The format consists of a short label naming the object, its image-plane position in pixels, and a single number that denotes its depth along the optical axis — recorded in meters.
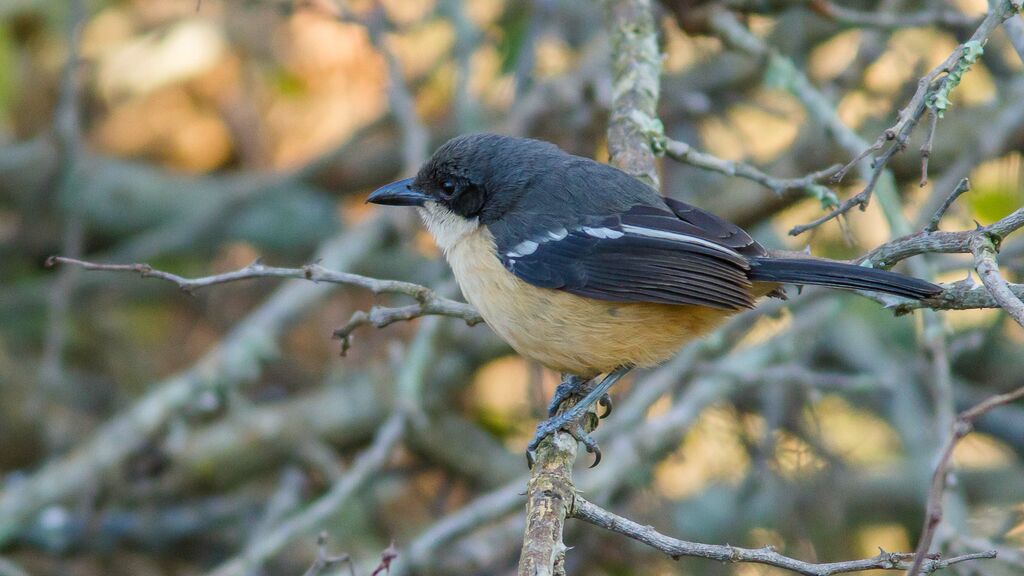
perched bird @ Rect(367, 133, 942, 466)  6.69
